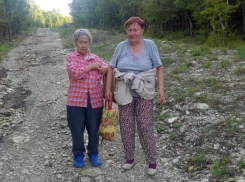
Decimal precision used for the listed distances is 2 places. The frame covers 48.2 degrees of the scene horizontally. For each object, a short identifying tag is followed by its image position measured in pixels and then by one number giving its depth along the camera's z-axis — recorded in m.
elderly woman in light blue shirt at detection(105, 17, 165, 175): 3.41
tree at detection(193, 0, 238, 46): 24.12
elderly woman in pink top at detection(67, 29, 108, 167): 3.55
